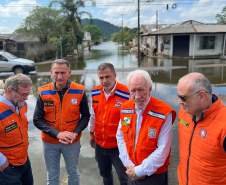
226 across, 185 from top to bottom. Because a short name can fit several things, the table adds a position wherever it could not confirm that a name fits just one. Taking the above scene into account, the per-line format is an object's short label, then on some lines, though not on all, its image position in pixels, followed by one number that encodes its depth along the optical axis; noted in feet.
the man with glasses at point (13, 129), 6.47
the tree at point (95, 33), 249.24
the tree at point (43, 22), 92.20
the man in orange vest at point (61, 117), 7.88
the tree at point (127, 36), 166.83
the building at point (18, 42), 92.76
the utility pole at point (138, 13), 69.86
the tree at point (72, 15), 90.46
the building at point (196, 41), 72.46
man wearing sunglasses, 4.74
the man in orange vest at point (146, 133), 6.06
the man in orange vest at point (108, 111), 7.77
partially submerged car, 42.68
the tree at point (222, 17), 123.33
